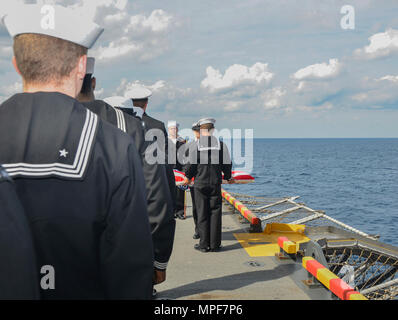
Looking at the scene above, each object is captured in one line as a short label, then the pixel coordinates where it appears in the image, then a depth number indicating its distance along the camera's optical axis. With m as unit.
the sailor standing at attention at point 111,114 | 2.69
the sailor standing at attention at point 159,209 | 2.91
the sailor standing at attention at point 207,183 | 7.32
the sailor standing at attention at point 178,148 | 9.84
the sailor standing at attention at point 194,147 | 7.57
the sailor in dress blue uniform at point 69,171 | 1.51
